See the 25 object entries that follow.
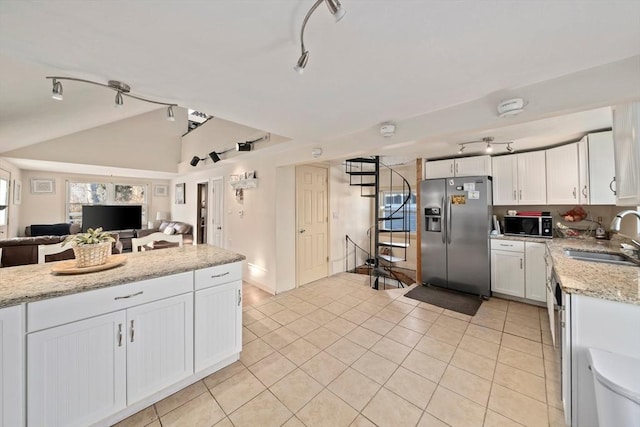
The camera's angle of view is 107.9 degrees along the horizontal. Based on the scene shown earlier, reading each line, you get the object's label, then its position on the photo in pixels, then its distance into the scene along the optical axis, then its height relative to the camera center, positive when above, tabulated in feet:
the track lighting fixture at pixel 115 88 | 5.39 +3.08
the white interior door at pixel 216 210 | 16.76 +0.46
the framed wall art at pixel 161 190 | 23.94 +2.76
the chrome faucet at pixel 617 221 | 6.05 -0.20
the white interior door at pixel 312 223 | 13.21 -0.45
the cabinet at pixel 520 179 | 10.73 +1.70
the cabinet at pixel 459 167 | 11.69 +2.50
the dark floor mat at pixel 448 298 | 10.23 -4.03
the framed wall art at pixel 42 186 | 18.12 +2.54
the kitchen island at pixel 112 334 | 4.03 -2.47
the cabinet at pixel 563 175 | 9.82 +1.71
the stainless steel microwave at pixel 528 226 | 10.49 -0.53
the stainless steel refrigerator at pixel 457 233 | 11.21 -0.92
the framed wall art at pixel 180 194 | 21.89 +2.16
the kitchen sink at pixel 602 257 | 6.76 -1.38
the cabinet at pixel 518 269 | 10.12 -2.48
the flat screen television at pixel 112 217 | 19.24 +0.02
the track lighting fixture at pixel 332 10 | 2.81 +2.55
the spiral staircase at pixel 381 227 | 13.29 -0.88
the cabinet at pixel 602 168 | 8.66 +1.74
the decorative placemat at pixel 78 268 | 5.10 -1.15
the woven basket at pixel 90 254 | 5.41 -0.88
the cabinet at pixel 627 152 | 5.00 +1.42
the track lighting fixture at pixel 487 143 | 9.61 +3.11
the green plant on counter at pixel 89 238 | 5.46 -0.51
